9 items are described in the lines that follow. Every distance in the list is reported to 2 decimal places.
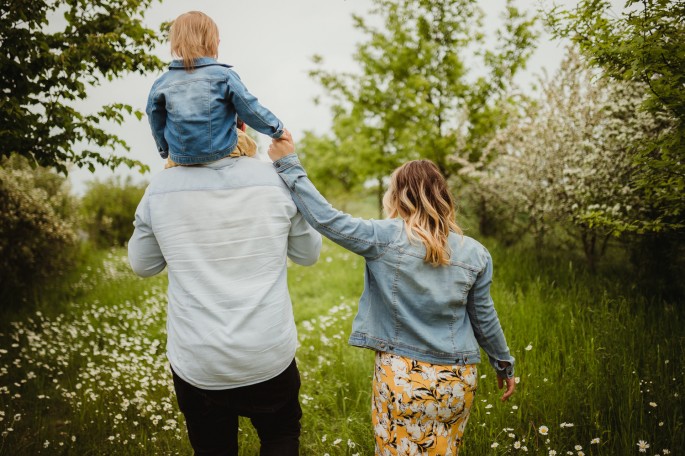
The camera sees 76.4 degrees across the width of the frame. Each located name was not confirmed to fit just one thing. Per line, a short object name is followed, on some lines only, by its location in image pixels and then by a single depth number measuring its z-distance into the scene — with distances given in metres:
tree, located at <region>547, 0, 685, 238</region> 2.77
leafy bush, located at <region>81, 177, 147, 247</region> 12.67
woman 2.04
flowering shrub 4.99
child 1.72
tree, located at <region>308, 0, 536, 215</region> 8.30
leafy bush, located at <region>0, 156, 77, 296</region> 6.69
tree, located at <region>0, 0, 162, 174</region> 3.43
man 1.76
